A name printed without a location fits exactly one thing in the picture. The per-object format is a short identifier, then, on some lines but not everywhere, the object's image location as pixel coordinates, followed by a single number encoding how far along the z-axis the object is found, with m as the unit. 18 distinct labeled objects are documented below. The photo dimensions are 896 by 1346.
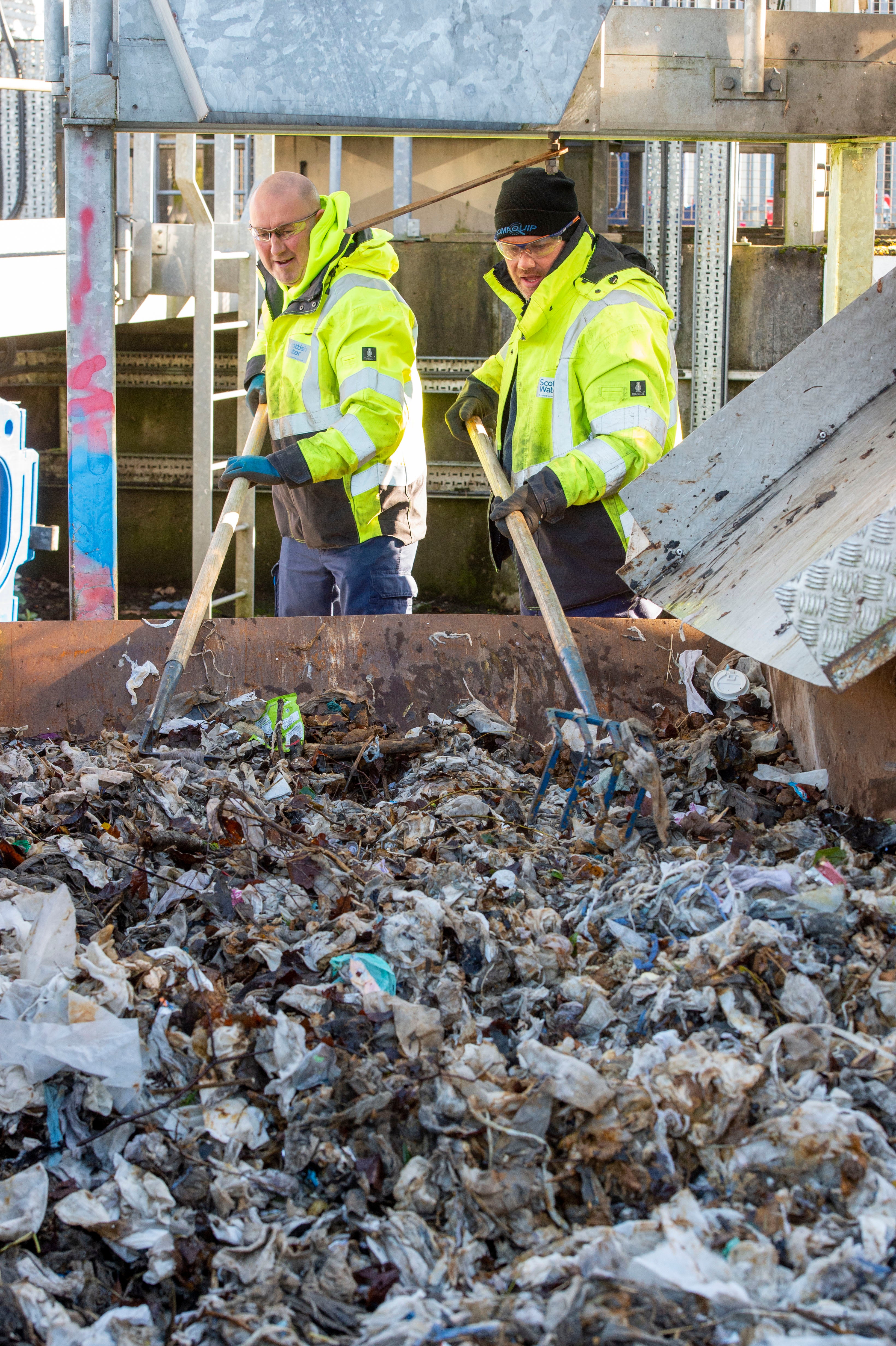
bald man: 3.68
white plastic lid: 3.15
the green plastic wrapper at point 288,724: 3.24
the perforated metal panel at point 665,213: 8.23
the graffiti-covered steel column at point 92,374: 3.73
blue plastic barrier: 5.38
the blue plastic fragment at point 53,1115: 1.75
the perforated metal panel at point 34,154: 7.17
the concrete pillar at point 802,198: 8.27
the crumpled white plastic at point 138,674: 3.45
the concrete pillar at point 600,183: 8.91
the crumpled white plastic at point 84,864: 2.46
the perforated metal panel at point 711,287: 8.10
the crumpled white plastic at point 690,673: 3.40
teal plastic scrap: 2.01
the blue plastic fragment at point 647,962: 2.05
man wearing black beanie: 3.34
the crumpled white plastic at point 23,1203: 1.60
